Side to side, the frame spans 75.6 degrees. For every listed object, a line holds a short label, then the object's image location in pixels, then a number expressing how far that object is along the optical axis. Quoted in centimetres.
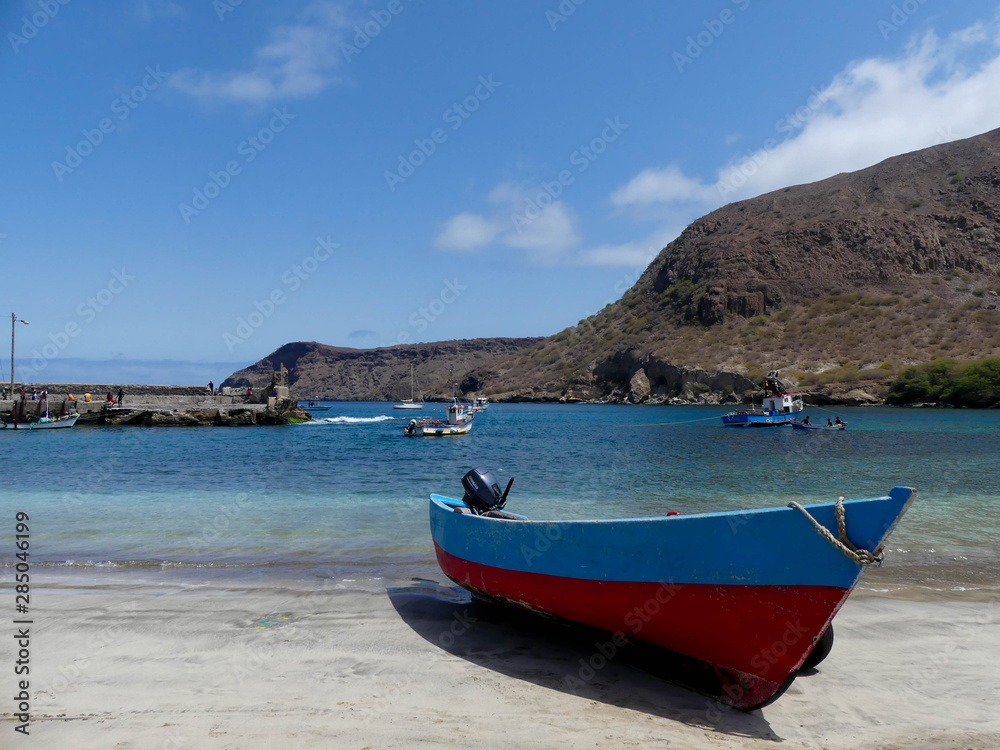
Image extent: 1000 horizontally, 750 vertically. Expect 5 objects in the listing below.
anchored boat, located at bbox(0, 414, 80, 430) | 4761
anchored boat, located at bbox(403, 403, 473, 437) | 4434
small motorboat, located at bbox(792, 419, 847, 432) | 4308
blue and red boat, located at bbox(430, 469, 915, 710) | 443
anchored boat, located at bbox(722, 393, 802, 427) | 4856
